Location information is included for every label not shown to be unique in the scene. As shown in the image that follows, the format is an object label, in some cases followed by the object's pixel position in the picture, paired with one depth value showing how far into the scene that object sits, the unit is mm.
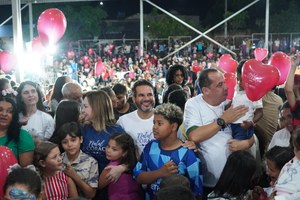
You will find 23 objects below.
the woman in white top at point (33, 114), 3815
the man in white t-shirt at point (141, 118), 3465
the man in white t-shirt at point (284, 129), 3492
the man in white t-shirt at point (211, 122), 3084
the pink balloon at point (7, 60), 8430
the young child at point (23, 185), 2385
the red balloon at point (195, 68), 10659
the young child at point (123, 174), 3189
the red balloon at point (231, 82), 4914
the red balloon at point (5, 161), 2838
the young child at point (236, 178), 2818
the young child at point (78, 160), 3123
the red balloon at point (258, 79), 3584
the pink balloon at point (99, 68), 12055
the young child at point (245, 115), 3089
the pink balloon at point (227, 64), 6883
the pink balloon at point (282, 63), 5043
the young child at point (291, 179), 2636
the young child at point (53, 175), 2969
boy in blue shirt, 2906
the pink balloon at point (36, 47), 8180
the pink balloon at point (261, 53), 7773
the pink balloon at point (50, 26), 6191
